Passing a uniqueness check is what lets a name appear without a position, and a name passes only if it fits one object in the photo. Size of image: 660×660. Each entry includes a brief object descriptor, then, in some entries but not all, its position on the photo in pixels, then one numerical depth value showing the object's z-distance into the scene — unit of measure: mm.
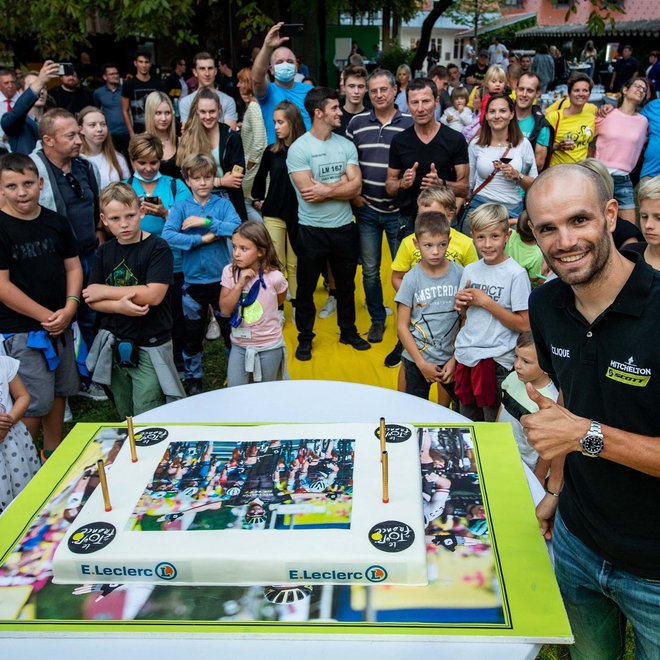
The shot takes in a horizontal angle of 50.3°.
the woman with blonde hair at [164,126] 5234
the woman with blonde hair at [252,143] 5789
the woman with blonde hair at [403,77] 9859
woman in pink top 6473
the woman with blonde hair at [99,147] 4898
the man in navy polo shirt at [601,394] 1686
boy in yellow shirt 4152
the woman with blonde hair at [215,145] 5074
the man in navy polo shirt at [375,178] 5199
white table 1638
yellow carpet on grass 5008
